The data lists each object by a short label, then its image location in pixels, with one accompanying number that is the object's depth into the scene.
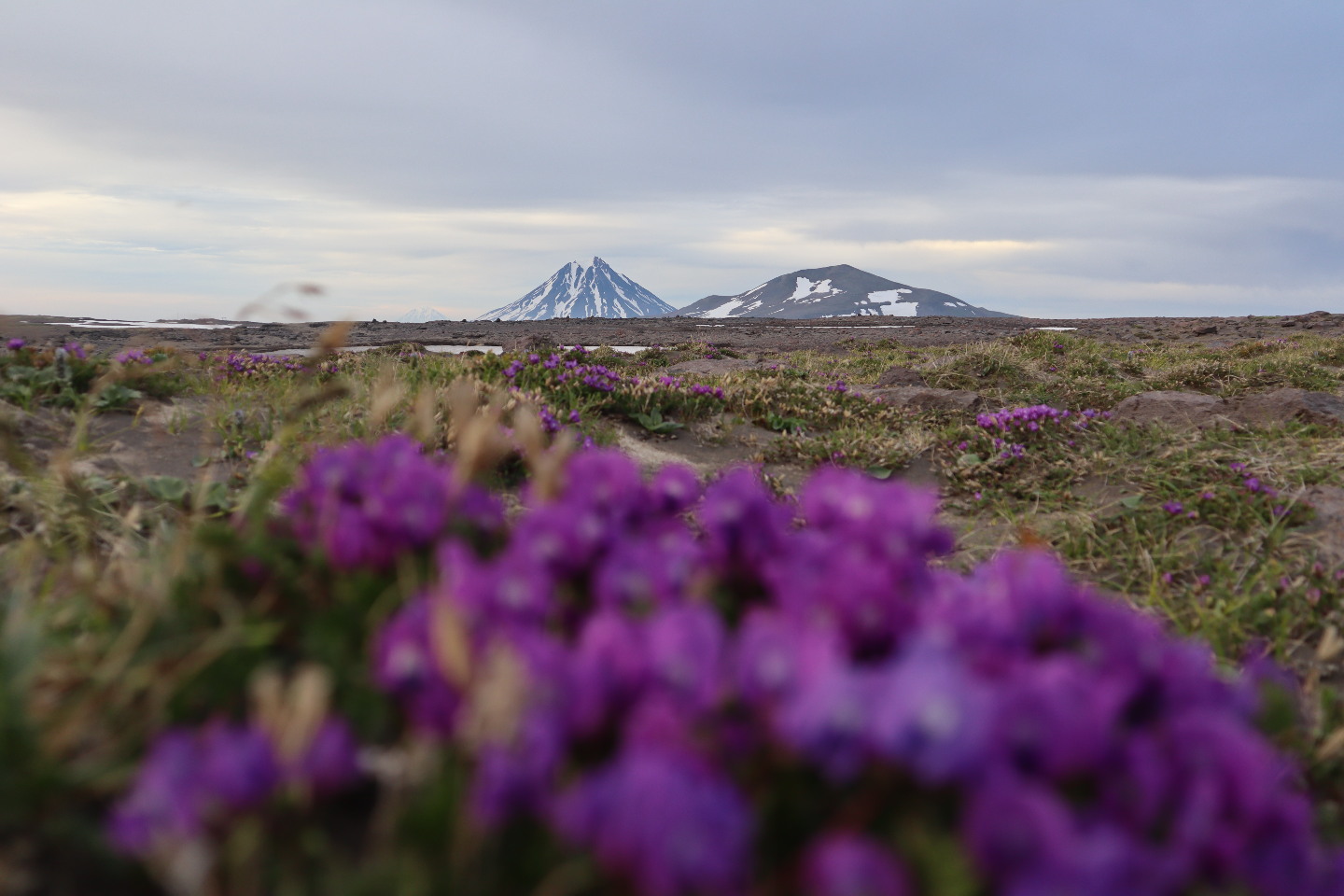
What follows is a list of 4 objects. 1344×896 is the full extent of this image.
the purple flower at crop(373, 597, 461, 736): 0.19
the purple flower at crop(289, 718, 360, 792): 0.18
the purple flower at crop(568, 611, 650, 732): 0.18
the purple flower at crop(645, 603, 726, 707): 0.18
